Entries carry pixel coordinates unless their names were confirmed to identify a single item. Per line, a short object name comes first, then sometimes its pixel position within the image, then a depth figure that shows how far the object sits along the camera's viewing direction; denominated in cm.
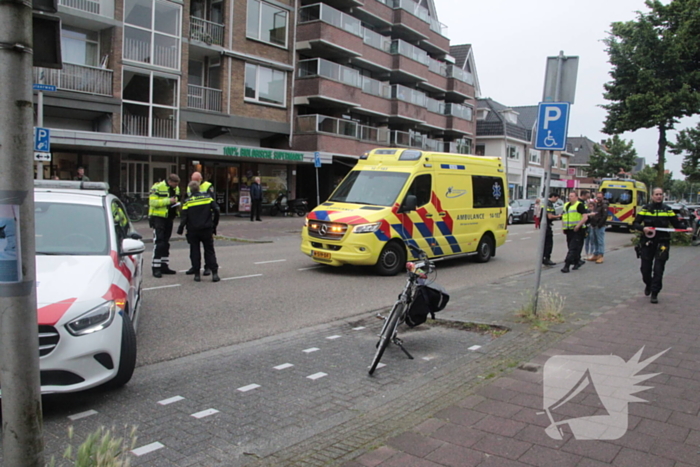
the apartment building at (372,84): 2986
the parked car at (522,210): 3142
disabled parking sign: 688
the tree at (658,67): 2136
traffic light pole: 239
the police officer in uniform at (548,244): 1333
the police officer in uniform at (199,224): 955
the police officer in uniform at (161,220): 1021
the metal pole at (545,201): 699
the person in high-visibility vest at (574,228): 1214
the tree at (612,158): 6134
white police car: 405
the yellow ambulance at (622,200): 2641
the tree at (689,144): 2552
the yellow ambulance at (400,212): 1075
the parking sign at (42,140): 1448
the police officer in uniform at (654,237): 859
